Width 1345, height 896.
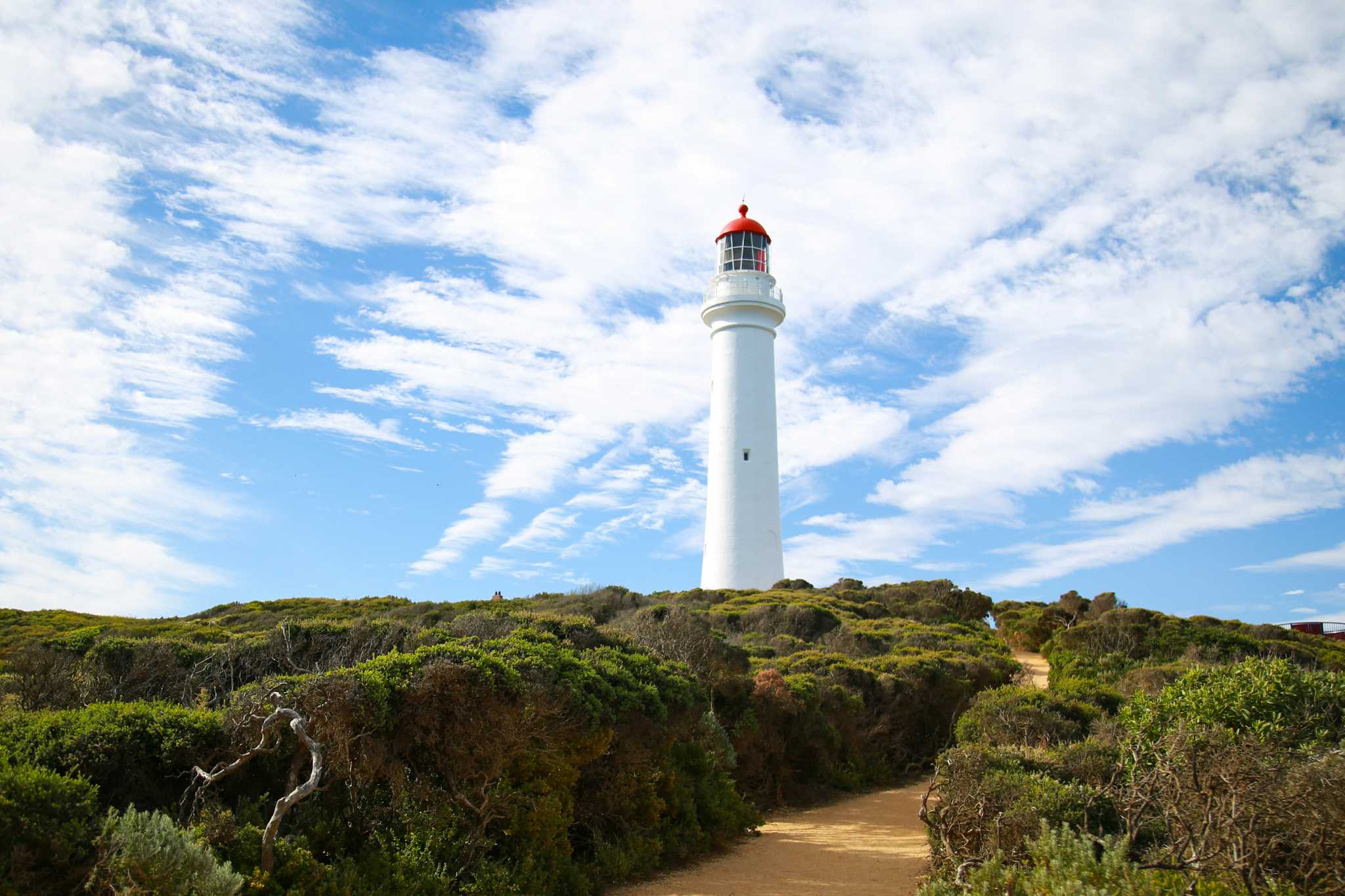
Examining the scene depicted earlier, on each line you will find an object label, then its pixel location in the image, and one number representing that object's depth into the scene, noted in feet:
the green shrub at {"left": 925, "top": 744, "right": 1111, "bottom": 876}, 24.98
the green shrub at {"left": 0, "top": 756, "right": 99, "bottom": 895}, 16.72
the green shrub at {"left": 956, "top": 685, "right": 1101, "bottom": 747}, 38.75
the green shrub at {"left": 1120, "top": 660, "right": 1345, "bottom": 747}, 25.17
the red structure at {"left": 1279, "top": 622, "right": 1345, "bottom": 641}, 103.60
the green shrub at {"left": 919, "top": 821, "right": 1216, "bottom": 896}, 18.92
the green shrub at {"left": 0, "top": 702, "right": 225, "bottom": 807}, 20.35
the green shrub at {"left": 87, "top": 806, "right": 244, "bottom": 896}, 17.06
